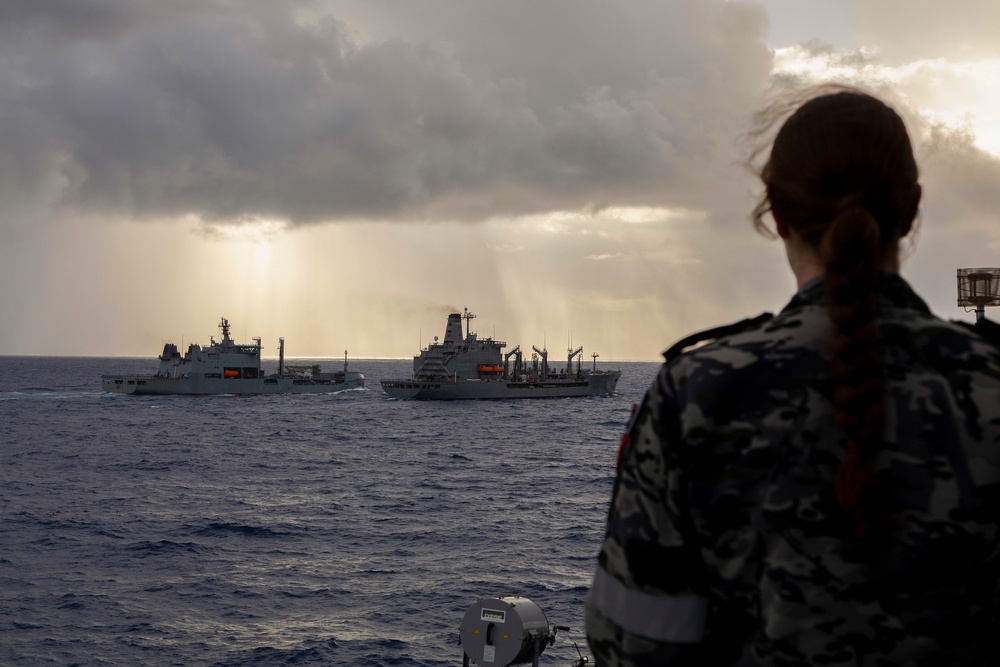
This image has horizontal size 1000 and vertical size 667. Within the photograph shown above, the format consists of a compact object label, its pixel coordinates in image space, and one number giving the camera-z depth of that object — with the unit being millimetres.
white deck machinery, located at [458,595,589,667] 9586
